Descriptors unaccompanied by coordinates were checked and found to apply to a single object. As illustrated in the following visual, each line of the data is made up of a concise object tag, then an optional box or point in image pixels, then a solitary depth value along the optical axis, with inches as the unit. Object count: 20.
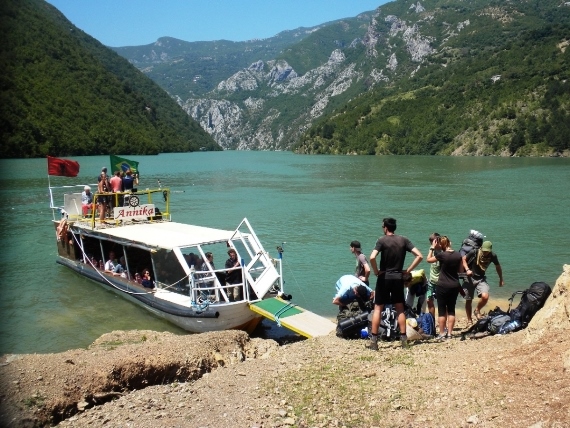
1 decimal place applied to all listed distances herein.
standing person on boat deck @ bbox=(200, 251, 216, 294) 509.7
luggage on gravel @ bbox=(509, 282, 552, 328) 347.3
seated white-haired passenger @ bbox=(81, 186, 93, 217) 766.5
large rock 288.2
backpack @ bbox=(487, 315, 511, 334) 352.2
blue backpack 375.2
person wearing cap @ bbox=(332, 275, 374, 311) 385.9
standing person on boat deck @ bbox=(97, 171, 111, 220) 730.8
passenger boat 489.7
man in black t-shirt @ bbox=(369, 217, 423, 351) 324.5
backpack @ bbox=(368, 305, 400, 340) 357.1
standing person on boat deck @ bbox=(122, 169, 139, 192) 774.5
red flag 770.8
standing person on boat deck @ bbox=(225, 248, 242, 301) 503.5
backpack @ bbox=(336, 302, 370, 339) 366.9
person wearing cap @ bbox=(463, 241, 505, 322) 405.1
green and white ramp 419.2
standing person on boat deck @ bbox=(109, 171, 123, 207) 750.5
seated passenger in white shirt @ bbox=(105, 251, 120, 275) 668.1
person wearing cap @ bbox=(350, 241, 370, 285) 407.8
